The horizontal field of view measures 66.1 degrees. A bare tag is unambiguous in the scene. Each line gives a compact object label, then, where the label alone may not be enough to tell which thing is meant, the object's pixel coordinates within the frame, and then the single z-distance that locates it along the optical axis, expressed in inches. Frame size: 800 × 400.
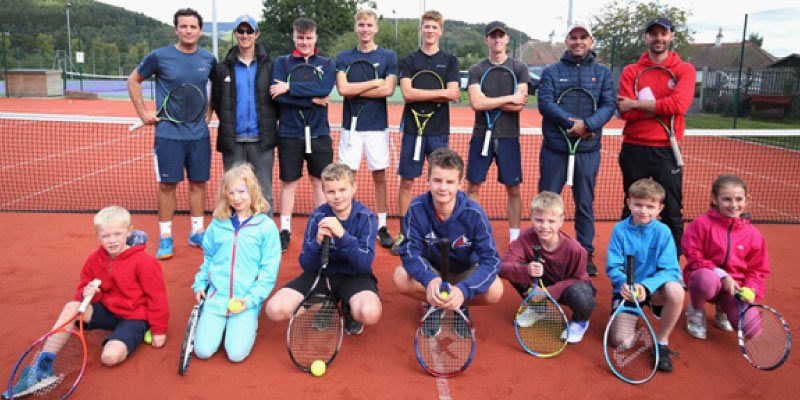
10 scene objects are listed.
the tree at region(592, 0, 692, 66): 729.6
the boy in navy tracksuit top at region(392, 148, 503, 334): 129.3
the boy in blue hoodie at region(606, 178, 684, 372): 131.8
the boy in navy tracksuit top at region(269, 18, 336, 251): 189.9
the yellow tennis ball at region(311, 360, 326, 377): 120.7
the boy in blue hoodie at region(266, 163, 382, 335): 130.3
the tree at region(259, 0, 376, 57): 1572.5
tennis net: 264.4
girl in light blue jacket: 128.3
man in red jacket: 169.2
